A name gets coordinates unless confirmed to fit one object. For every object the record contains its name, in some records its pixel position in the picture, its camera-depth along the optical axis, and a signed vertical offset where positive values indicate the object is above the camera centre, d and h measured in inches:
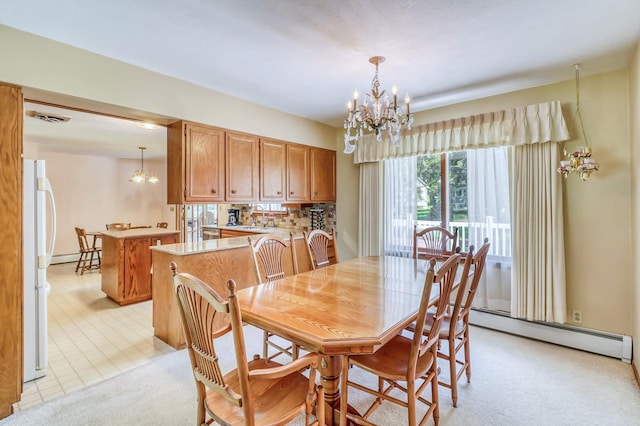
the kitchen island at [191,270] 109.4 -21.6
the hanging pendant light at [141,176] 241.8 +32.2
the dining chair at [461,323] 72.9 -31.1
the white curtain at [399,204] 150.6 +4.4
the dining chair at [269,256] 92.0 -13.6
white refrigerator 85.9 -14.8
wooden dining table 50.4 -19.9
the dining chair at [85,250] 219.1 -25.9
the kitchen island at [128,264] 155.6 -26.0
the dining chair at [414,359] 57.1 -31.7
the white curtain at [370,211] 160.1 +1.1
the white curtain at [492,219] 125.0 -2.9
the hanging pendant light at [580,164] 99.2 +15.8
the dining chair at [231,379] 43.5 -26.7
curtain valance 109.9 +33.3
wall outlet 109.1 -37.9
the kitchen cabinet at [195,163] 114.8 +20.2
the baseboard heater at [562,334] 101.8 -45.3
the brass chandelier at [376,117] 86.7 +28.0
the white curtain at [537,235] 110.1 -8.6
